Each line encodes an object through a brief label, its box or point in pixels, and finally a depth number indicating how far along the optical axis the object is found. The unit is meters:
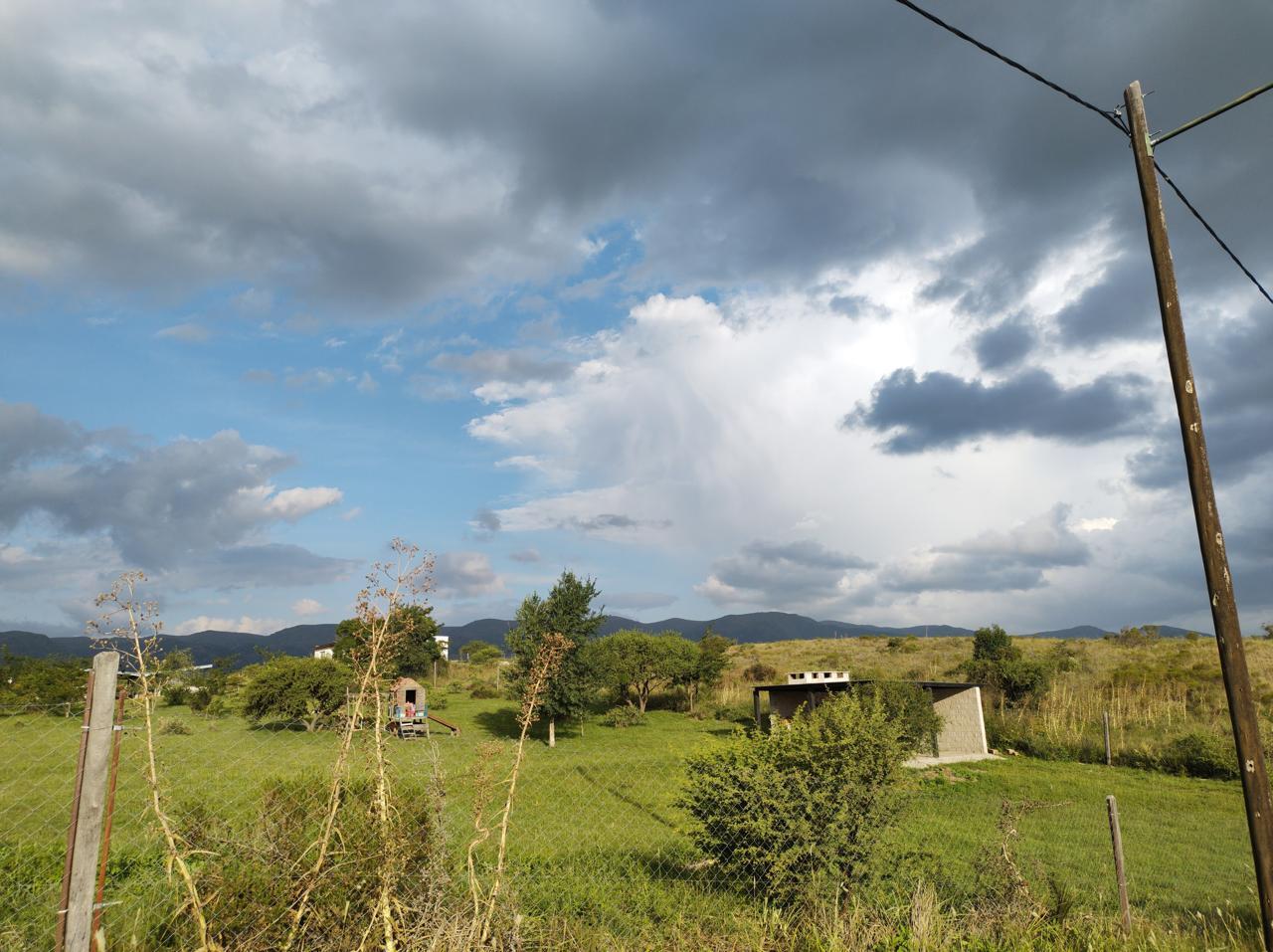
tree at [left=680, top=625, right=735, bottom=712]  38.81
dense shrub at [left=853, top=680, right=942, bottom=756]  24.12
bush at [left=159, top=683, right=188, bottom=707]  31.41
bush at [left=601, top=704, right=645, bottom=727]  34.37
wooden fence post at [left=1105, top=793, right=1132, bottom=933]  7.24
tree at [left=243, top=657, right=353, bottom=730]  25.56
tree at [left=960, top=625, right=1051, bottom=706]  31.80
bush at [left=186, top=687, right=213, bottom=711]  29.97
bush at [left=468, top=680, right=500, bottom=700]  42.59
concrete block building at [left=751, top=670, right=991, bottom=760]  27.41
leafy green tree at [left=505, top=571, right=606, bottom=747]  30.88
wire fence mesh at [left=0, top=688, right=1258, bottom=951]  5.04
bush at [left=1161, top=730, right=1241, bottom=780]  22.42
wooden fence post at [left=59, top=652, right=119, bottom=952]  3.86
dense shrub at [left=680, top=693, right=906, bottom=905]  7.17
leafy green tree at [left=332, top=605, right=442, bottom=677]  43.19
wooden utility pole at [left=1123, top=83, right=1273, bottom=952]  5.64
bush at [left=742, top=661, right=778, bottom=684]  45.13
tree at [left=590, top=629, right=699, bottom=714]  37.59
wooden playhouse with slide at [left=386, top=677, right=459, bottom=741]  26.61
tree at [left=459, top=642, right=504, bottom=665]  74.75
